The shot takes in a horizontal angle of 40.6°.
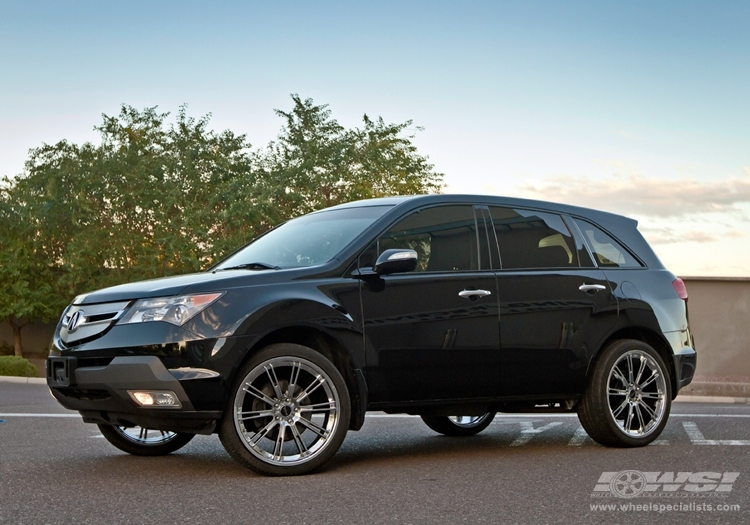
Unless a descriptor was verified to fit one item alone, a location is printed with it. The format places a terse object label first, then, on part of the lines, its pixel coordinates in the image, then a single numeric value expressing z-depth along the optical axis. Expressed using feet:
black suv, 20.39
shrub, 79.71
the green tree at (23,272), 144.36
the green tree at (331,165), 126.00
